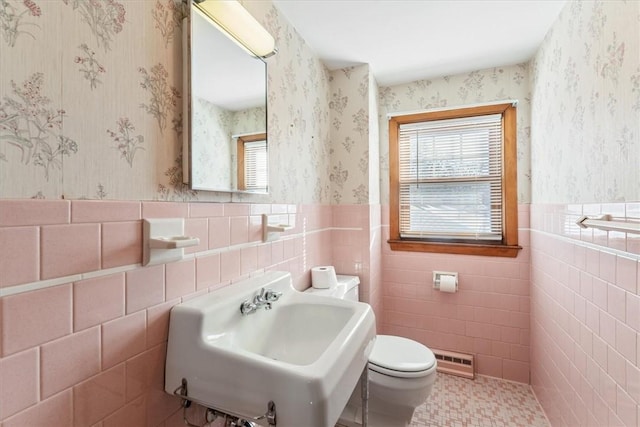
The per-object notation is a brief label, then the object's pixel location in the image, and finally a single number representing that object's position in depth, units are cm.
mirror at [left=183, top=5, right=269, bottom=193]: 95
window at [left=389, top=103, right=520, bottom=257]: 212
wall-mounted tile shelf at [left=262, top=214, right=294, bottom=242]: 132
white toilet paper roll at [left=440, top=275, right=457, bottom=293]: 213
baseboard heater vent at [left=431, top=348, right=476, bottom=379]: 213
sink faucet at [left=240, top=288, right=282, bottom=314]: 104
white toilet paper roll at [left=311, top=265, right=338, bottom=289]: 175
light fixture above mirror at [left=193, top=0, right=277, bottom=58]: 100
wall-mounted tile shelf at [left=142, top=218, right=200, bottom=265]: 77
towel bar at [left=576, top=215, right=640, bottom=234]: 82
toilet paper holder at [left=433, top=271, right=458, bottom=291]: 219
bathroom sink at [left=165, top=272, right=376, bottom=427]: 68
